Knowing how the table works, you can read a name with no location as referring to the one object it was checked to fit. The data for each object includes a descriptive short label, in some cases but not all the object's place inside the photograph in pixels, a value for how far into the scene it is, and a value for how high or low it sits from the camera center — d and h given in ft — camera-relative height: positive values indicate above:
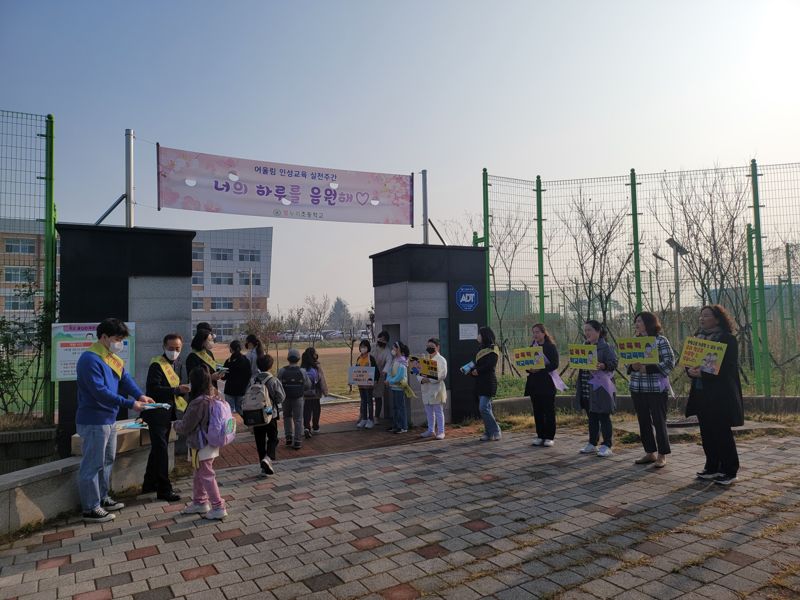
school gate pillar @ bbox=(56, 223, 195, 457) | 23.11 +2.04
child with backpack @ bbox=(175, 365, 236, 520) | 15.92 -3.32
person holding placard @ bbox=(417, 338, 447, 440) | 26.86 -3.65
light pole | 33.47 +4.07
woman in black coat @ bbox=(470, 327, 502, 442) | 25.96 -2.97
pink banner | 27.40 +7.72
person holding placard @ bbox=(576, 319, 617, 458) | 22.25 -3.04
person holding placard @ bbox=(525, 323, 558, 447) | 24.49 -3.45
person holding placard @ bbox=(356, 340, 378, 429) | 30.22 -4.11
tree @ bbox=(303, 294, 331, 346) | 115.68 +2.03
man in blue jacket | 15.81 -2.48
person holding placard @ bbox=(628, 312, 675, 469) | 20.12 -2.81
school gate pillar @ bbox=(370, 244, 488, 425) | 30.86 +1.10
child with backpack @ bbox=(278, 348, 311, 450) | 25.00 -3.33
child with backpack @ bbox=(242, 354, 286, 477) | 19.57 -3.11
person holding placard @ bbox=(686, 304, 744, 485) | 18.15 -2.94
